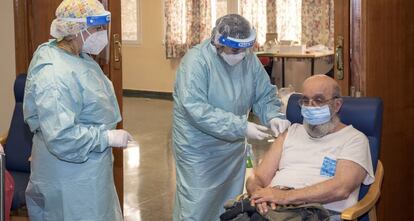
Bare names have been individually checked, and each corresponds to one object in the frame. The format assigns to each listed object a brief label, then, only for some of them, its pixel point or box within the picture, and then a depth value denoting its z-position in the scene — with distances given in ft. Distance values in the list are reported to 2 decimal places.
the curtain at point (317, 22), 27.30
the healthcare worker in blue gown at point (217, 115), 9.44
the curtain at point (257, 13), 28.78
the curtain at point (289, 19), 28.09
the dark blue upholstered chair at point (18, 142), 11.47
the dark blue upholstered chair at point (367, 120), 9.04
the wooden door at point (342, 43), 10.85
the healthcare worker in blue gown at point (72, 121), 8.13
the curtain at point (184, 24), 30.17
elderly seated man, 8.25
